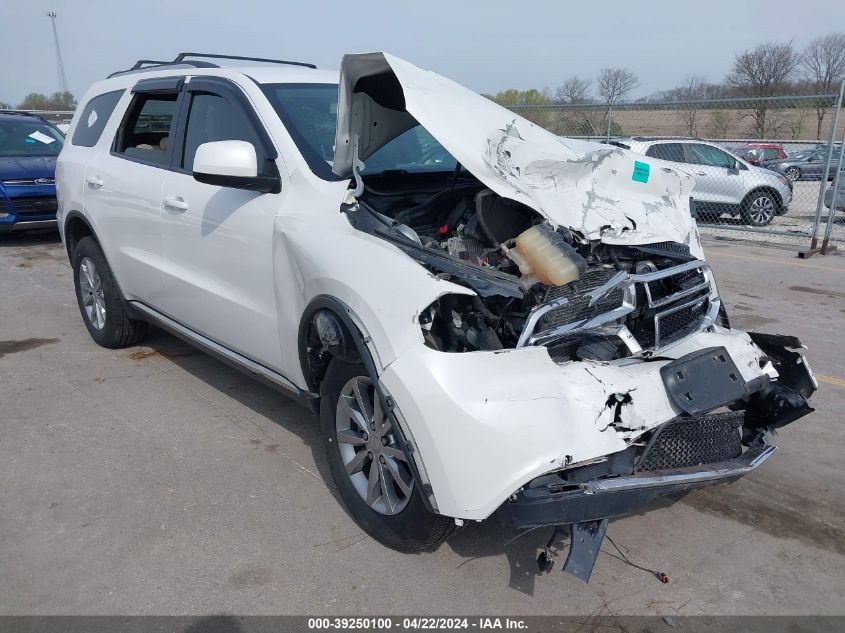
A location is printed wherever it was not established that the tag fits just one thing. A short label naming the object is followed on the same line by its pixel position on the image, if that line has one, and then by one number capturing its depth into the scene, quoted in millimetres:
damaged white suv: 2598
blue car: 10266
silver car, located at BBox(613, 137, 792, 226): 13117
